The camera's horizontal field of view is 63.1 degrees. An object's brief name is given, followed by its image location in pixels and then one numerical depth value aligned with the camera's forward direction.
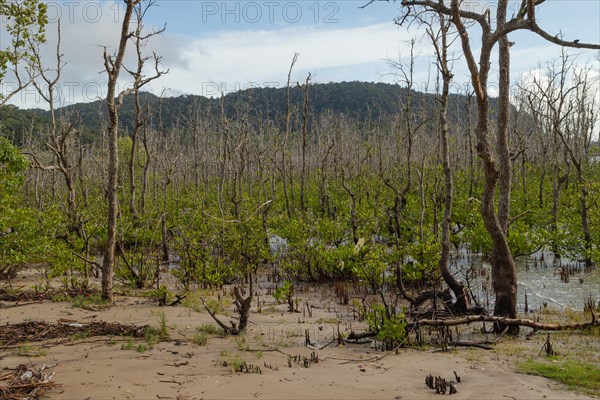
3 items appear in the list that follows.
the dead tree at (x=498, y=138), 6.47
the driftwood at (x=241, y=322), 6.67
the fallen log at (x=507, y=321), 6.16
